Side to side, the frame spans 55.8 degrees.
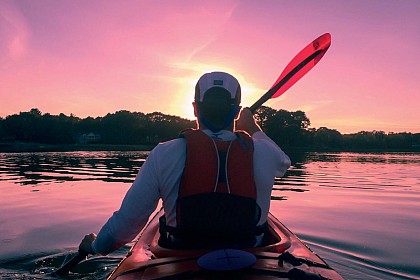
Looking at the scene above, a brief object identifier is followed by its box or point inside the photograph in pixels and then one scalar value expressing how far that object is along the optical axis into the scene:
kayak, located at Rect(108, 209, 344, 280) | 2.10
